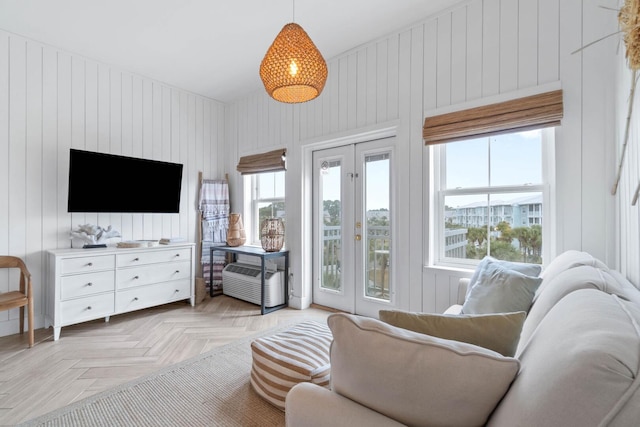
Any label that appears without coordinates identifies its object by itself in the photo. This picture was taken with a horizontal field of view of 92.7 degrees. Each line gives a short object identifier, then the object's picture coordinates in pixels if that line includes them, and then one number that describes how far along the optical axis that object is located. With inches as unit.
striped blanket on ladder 170.7
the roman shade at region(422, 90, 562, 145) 83.4
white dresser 111.5
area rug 66.3
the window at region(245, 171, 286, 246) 165.0
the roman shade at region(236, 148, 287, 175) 151.9
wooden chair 100.7
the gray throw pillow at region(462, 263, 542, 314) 61.4
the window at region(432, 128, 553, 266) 90.8
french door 125.0
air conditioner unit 143.8
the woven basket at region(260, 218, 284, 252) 147.6
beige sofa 20.0
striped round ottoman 65.1
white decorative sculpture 125.7
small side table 137.5
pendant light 66.2
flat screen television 121.8
